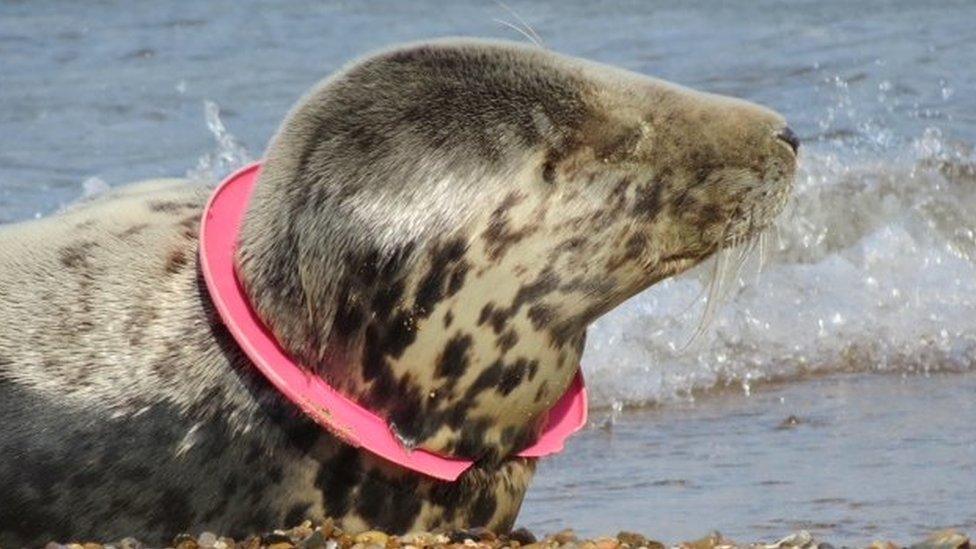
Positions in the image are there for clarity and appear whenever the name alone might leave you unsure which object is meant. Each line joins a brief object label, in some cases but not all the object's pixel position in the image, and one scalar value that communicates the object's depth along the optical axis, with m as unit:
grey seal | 7.66
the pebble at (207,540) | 7.55
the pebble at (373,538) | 7.54
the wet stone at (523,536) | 7.99
